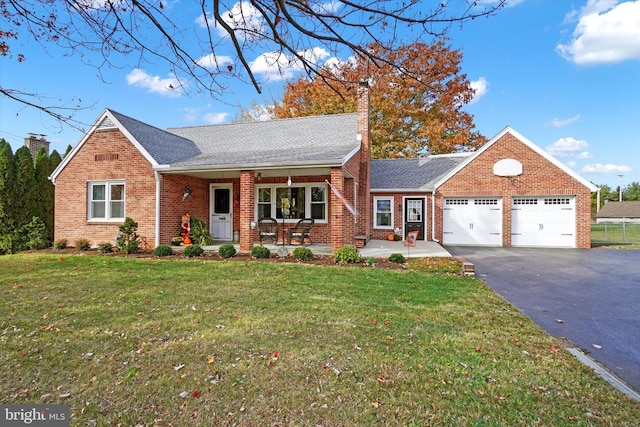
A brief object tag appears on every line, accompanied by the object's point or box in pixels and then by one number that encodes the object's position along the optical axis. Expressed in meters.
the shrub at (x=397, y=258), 9.12
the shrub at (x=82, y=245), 11.66
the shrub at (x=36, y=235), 12.44
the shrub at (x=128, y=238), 10.98
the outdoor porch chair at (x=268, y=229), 11.77
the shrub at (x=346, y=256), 9.12
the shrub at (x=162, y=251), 10.23
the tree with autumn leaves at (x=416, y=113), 23.28
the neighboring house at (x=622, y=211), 35.12
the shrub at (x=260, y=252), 9.82
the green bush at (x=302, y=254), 9.57
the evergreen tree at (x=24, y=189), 13.10
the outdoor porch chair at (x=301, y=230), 12.02
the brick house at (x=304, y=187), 11.84
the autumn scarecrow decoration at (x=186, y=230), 12.34
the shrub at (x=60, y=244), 11.89
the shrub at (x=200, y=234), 12.31
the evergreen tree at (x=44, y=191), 13.89
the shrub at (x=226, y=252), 9.83
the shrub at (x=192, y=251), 9.97
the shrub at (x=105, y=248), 11.16
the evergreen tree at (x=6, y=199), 12.65
